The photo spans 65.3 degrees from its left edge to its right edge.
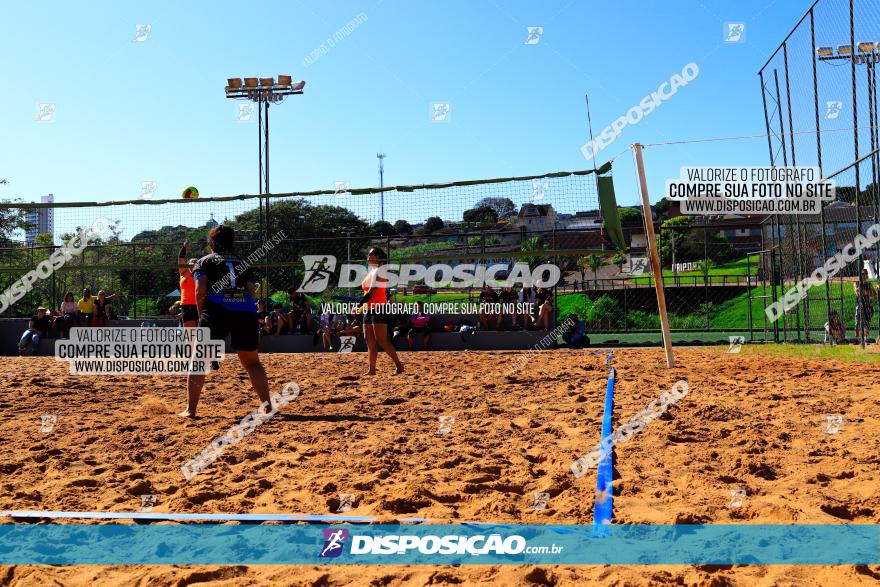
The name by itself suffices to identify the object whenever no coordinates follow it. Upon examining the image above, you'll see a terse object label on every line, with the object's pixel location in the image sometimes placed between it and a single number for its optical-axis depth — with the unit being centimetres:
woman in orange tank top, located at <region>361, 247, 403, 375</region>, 867
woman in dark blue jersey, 578
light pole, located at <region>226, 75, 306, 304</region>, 2373
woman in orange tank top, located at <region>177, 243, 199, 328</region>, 740
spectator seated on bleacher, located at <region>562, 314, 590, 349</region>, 1485
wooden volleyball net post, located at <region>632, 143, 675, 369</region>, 827
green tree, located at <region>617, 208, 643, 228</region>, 4077
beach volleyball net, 1428
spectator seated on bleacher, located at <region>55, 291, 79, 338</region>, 1580
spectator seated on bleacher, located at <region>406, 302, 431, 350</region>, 1520
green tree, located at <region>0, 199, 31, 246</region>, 2123
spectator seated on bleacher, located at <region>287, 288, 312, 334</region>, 1575
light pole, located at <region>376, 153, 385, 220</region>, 1382
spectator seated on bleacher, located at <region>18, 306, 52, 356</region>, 1546
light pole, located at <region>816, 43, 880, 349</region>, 1089
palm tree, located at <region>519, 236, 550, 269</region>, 1570
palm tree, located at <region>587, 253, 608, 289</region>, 2085
